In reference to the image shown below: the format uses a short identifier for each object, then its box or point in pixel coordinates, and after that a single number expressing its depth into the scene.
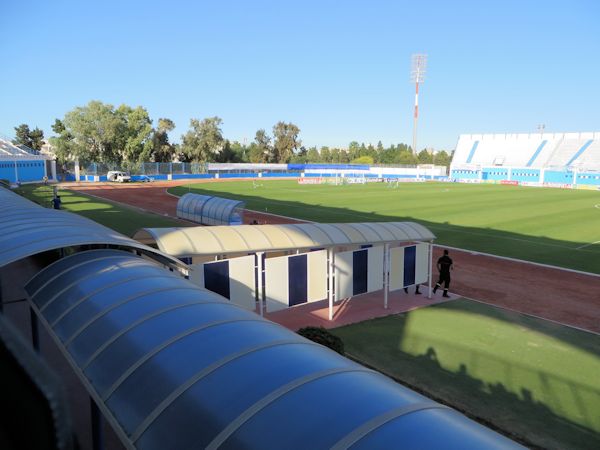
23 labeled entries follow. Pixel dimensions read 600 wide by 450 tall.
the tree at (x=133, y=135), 85.06
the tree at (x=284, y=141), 137.25
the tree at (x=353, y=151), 164.50
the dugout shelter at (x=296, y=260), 11.62
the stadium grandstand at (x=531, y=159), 83.56
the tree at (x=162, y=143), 98.44
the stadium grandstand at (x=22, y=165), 64.81
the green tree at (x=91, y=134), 81.25
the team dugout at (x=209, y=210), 28.30
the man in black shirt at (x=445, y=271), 15.56
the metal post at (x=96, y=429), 6.02
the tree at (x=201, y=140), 107.25
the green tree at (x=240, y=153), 122.34
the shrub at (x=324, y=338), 9.67
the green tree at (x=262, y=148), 132.25
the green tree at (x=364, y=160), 150.88
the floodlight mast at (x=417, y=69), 119.69
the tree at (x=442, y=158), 152.25
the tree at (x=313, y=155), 153.52
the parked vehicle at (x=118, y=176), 72.88
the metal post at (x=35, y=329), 9.27
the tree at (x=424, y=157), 150.75
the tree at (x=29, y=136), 112.54
